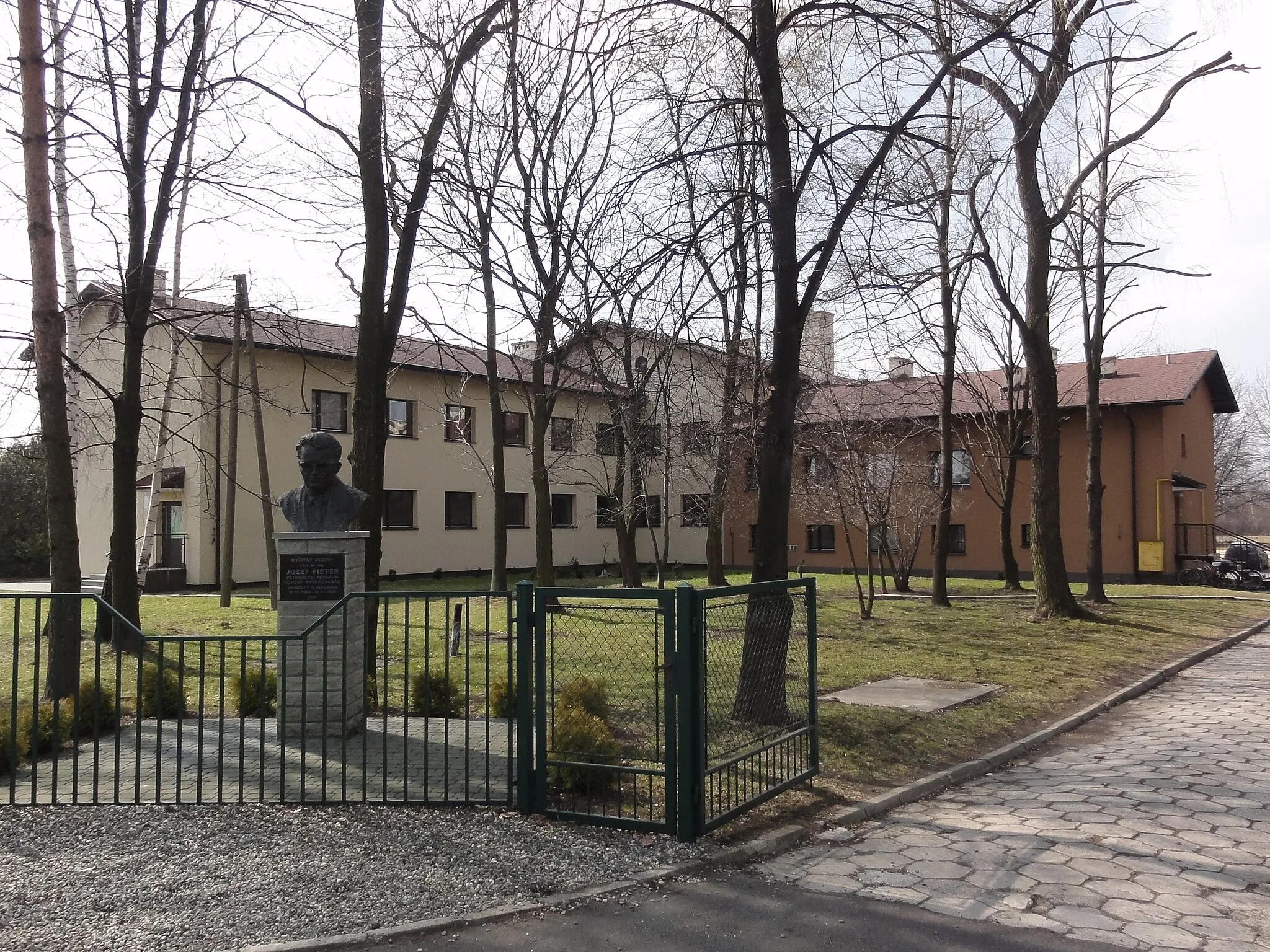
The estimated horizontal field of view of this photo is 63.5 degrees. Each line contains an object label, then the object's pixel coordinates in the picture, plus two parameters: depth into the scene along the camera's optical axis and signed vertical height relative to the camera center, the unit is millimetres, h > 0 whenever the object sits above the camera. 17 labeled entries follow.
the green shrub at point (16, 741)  7195 -1557
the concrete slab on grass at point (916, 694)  10477 -1867
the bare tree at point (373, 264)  10820 +2826
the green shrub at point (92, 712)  8391 -1596
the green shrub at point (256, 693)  8938 -1515
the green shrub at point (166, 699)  9344 -1636
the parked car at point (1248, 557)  30719 -1077
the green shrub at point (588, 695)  7749 -1328
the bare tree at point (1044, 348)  19469 +3367
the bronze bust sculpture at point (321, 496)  8289 +221
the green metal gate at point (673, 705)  5922 -1154
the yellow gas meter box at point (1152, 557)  32094 -1132
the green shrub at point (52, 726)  7414 -1533
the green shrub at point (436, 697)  9086 -1589
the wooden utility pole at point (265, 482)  19547 +843
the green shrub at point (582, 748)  6426 -1430
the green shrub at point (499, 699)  8961 -1546
